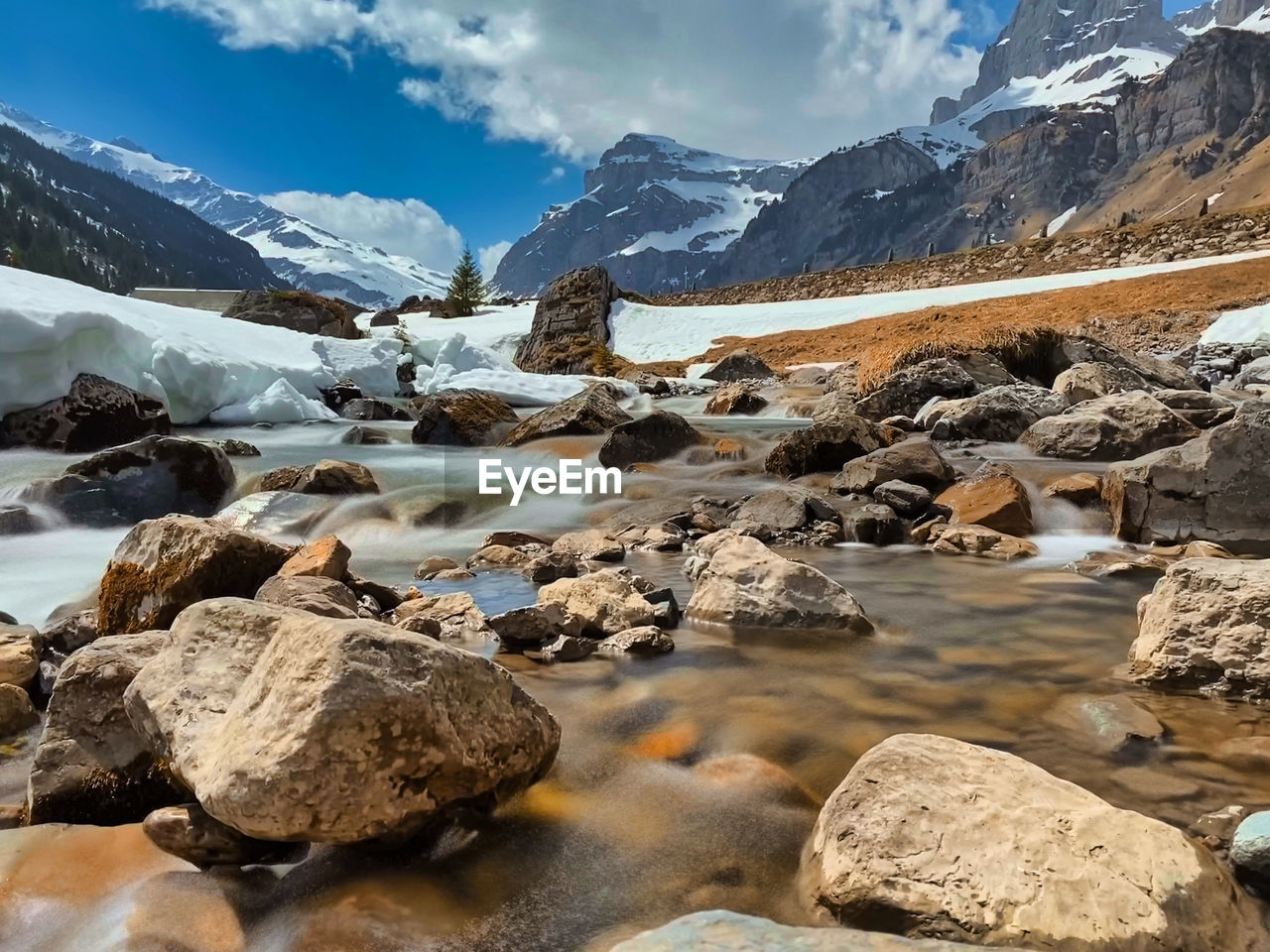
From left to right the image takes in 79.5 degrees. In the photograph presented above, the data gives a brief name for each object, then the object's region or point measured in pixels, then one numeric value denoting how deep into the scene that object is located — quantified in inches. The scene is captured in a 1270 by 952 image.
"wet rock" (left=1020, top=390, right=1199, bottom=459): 330.6
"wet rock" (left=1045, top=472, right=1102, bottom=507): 262.2
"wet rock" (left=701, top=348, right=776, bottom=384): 903.1
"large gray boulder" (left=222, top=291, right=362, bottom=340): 1210.6
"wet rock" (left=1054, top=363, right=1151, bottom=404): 447.2
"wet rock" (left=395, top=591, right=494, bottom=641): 163.3
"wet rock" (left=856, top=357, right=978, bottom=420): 497.4
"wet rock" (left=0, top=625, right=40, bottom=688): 136.5
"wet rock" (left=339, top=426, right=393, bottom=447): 532.1
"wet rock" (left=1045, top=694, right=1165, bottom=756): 104.6
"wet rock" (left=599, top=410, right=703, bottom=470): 417.7
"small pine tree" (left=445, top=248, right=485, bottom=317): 1701.5
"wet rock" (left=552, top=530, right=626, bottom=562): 241.6
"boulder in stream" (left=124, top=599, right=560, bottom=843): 75.0
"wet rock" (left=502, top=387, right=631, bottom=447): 505.7
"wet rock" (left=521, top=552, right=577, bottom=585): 220.4
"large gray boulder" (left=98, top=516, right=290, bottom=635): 164.6
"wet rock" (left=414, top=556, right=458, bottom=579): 236.1
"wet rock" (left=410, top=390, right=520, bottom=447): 526.6
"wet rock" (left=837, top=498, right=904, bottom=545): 255.4
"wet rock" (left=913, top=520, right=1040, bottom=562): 228.7
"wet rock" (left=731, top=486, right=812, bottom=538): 267.1
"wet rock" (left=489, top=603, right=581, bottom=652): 154.1
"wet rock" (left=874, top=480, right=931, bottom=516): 272.4
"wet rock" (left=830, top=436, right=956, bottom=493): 297.6
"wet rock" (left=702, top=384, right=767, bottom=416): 672.4
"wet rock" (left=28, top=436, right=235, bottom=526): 303.1
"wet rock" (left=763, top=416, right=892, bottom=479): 357.7
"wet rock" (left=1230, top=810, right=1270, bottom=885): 72.5
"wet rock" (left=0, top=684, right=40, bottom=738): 123.5
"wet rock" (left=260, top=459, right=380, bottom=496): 339.6
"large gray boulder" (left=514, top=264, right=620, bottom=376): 1168.2
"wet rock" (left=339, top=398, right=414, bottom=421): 652.7
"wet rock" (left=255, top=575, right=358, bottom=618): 143.3
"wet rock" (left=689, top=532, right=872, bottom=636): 162.9
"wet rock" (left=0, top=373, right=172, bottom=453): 422.3
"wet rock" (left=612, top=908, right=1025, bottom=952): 63.4
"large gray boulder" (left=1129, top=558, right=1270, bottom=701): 116.3
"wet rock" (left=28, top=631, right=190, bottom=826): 93.0
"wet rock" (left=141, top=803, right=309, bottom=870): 80.8
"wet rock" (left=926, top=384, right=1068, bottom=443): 407.5
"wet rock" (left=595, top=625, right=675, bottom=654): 150.6
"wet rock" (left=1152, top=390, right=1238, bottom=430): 357.7
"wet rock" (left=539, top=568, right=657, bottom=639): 160.9
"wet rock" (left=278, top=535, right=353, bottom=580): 180.1
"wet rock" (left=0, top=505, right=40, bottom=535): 284.2
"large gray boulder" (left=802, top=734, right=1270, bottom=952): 64.4
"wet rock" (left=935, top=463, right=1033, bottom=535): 250.8
